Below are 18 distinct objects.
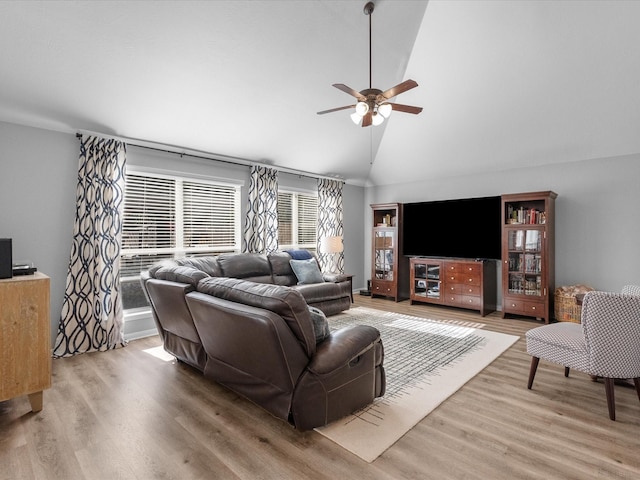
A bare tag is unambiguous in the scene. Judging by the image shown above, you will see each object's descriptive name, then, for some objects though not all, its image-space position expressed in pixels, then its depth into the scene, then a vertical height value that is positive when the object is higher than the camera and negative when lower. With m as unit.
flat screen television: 5.72 +0.15
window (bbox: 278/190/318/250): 6.45 +0.33
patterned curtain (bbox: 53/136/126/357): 3.81 -0.27
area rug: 2.21 -1.28
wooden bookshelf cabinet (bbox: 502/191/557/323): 5.01 -0.27
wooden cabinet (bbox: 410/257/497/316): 5.57 -0.81
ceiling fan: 3.00 +1.26
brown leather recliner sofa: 2.07 -0.76
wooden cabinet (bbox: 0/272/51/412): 2.43 -0.77
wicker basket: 4.77 -0.97
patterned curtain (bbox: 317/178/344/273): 6.90 +0.33
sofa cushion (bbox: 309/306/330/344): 2.29 -0.61
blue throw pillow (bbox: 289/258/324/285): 5.38 -0.58
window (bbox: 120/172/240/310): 4.48 +0.20
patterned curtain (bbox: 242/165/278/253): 5.55 +0.38
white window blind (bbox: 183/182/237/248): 5.02 +0.32
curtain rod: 4.11 +1.19
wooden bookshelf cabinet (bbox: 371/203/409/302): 6.75 -0.41
